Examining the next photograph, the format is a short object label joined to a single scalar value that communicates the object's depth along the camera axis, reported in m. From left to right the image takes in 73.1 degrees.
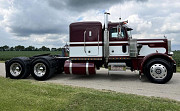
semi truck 5.94
